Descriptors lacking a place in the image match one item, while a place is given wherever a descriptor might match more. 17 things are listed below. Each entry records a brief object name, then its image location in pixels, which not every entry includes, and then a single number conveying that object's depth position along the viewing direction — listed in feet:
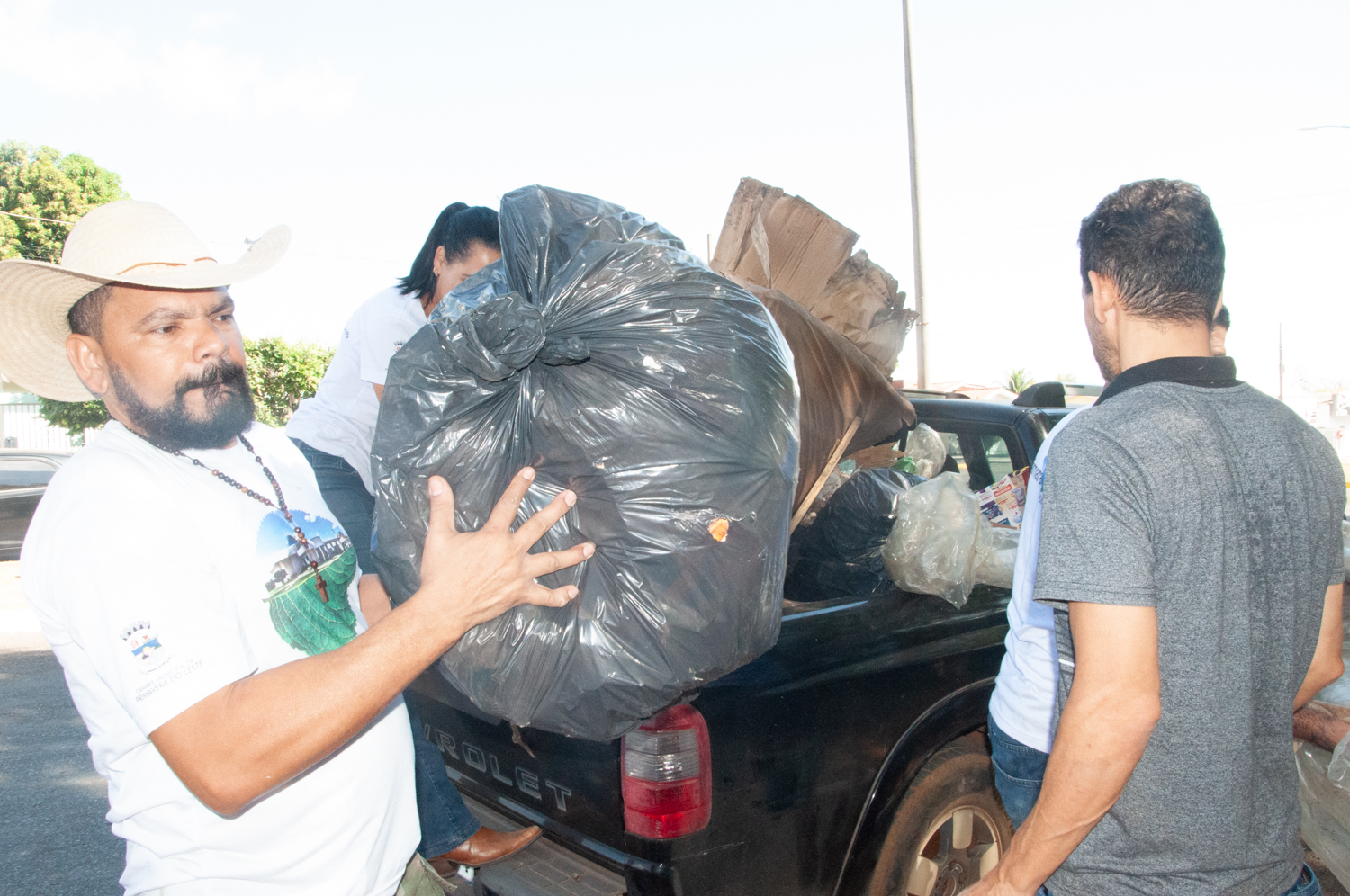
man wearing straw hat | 4.16
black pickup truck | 6.37
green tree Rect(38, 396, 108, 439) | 62.85
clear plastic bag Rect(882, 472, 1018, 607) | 7.95
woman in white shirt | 8.85
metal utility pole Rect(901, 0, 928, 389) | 37.86
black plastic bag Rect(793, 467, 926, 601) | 8.40
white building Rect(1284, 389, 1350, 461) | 175.01
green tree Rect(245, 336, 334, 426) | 59.31
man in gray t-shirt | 4.36
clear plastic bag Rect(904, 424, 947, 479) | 11.50
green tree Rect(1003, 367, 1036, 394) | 102.85
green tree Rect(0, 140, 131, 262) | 58.70
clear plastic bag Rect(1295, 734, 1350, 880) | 6.94
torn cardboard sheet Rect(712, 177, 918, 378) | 9.29
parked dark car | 33.55
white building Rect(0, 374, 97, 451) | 86.63
